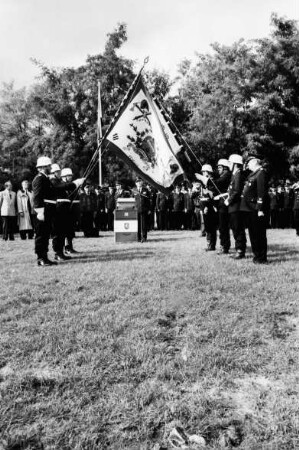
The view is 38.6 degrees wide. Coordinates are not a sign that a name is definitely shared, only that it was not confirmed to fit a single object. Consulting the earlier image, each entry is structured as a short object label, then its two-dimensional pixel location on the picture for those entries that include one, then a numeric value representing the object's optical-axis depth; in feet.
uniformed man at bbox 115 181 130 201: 61.41
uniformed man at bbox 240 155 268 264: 27.37
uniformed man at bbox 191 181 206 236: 64.15
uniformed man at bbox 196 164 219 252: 34.99
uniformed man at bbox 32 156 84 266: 28.78
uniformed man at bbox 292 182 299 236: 47.19
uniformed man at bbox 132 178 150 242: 43.83
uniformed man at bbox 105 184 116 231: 65.46
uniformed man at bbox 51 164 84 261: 32.07
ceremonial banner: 35.04
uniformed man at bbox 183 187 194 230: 67.10
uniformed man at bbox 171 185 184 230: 67.41
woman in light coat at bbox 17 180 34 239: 50.67
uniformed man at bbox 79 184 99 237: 54.70
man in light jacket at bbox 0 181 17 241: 49.90
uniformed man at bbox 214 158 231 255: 33.17
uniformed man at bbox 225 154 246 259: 29.99
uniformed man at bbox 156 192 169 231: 67.58
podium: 44.11
